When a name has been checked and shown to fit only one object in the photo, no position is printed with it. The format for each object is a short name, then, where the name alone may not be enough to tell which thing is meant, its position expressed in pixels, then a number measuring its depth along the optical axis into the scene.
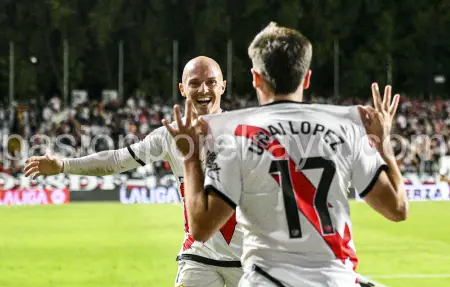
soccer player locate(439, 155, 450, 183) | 27.08
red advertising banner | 24.70
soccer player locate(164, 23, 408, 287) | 3.39
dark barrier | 25.08
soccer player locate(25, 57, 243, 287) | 5.63
